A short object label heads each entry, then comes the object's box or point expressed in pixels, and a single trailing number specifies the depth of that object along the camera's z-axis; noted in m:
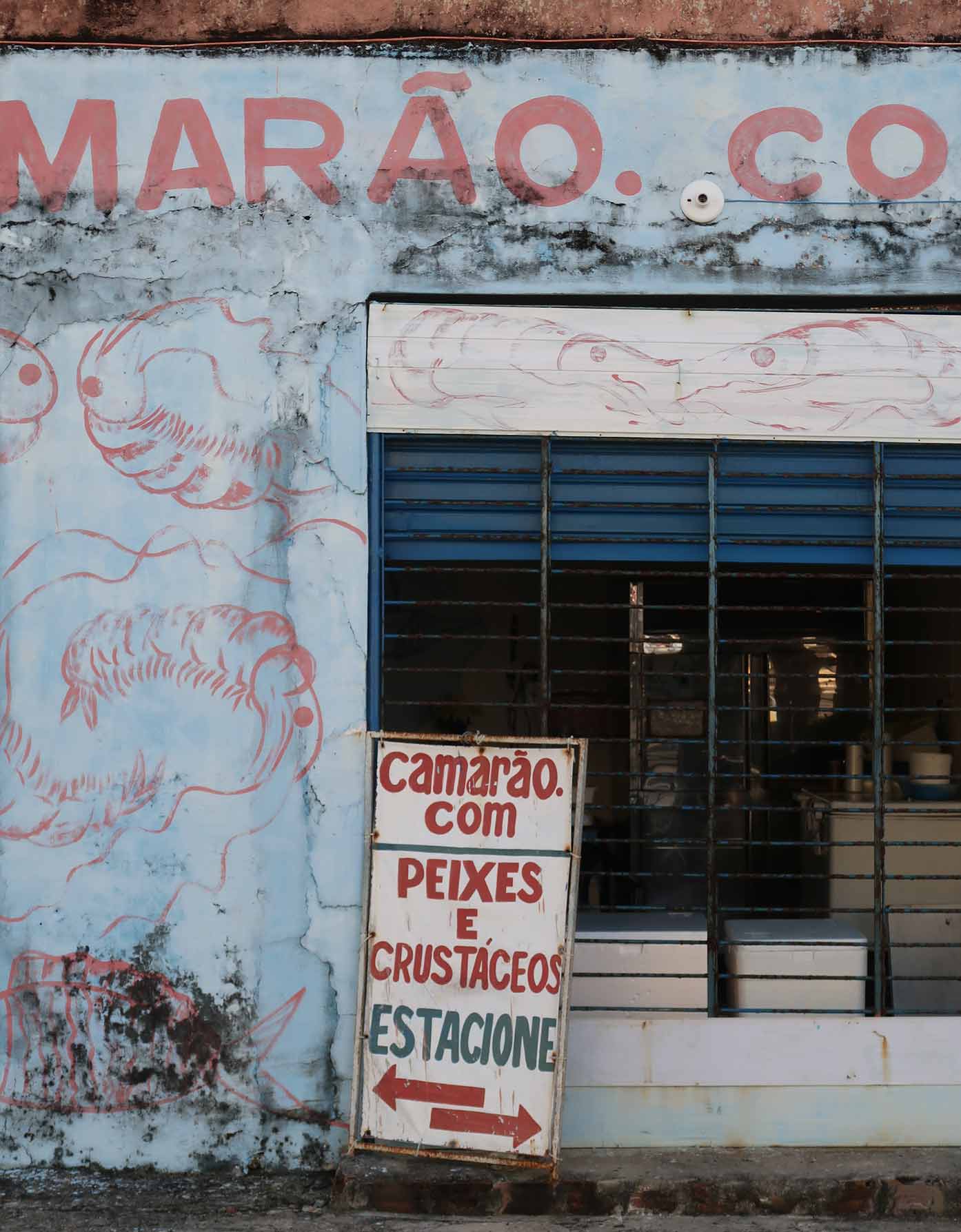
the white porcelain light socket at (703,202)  4.62
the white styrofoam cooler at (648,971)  4.68
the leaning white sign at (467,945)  4.18
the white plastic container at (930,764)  6.56
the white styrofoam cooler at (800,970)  4.72
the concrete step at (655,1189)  4.14
